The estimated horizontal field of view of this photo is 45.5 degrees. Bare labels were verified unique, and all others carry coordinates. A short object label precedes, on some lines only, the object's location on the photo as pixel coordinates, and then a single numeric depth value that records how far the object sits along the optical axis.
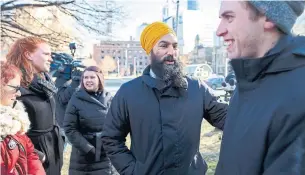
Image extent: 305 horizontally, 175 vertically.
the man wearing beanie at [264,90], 1.02
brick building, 37.47
